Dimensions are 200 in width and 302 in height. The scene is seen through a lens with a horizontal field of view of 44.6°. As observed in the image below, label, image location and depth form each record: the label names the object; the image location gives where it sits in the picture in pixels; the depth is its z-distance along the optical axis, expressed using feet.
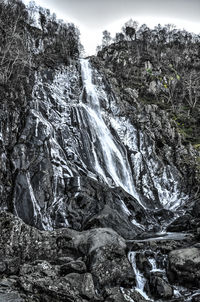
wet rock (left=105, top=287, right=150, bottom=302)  24.95
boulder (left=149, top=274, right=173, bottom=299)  27.43
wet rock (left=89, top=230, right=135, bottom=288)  28.45
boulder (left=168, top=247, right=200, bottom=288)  28.76
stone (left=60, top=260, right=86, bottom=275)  28.25
